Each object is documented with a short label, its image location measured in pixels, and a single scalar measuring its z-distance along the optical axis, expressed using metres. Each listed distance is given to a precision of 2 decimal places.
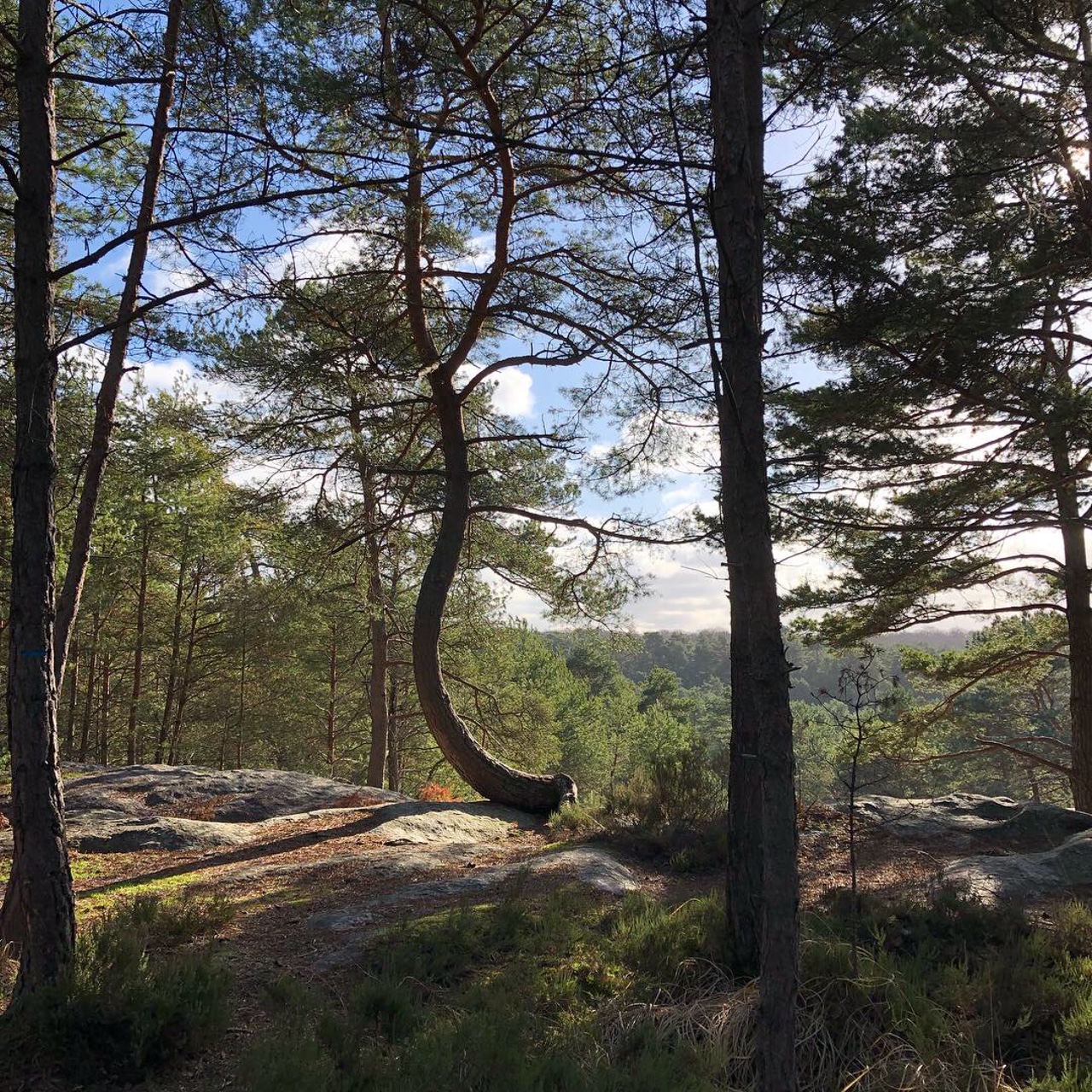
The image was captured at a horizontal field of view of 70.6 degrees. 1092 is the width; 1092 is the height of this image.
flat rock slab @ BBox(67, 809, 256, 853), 7.88
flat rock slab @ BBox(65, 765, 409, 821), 9.30
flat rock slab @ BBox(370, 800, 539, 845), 8.82
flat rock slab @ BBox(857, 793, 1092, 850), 8.23
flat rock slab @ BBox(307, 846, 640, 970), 4.96
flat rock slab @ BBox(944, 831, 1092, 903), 5.93
